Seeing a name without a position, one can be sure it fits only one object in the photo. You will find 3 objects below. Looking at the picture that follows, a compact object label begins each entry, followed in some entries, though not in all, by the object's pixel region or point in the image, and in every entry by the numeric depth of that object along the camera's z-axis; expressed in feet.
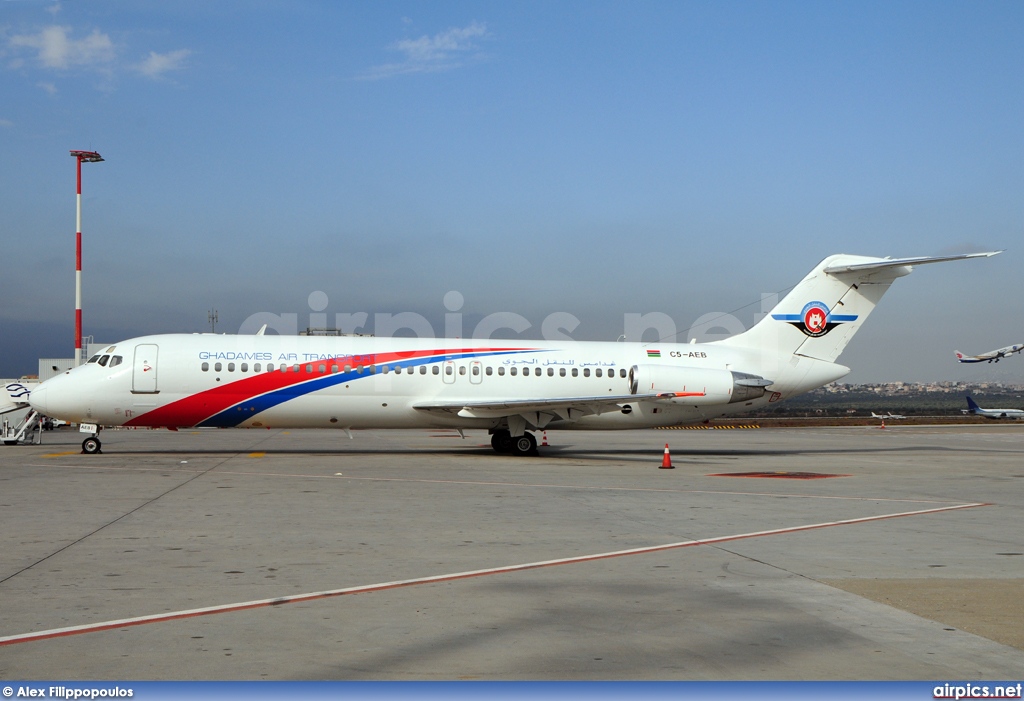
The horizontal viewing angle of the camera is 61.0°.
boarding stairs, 103.32
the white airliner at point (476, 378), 80.64
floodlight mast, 135.13
